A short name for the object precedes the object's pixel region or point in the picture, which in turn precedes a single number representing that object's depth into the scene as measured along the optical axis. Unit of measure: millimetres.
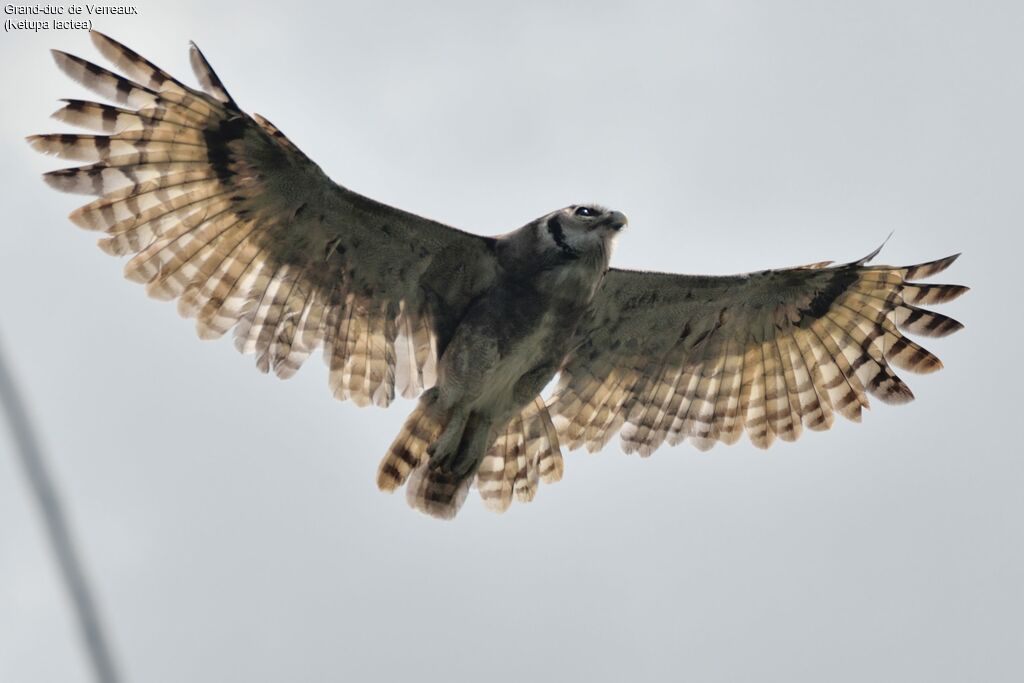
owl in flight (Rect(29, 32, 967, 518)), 24632
